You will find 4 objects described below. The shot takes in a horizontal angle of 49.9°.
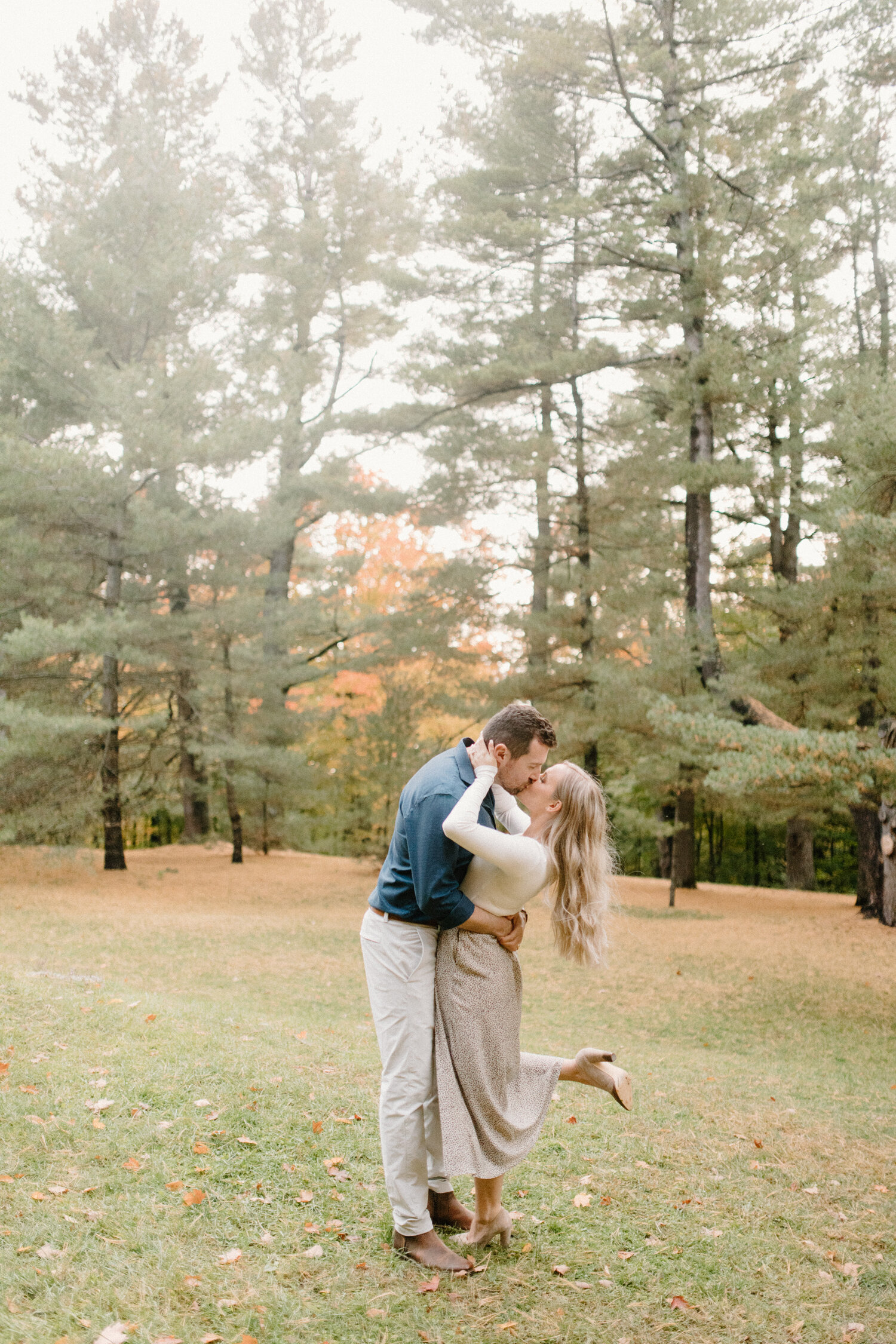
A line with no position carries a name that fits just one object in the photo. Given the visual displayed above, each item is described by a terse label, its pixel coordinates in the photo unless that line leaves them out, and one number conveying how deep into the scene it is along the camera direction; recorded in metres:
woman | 2.86
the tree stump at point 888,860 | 9.80
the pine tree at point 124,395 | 13.77
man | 2.84
